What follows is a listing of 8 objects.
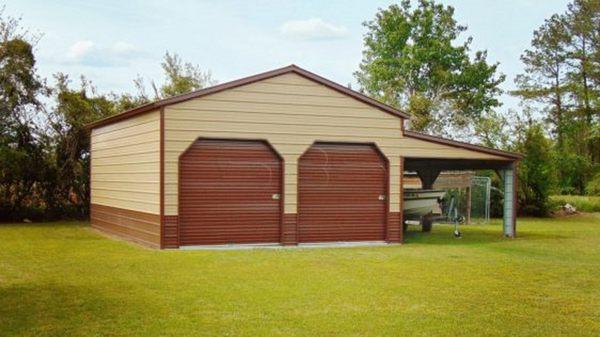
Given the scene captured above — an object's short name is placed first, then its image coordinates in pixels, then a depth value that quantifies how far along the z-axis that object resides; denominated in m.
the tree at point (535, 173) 25.62
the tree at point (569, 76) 39.84
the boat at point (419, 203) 18.39
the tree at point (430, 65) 40.88
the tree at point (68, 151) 21.36
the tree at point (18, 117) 20.34
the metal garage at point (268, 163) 13.51
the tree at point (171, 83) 23.75
